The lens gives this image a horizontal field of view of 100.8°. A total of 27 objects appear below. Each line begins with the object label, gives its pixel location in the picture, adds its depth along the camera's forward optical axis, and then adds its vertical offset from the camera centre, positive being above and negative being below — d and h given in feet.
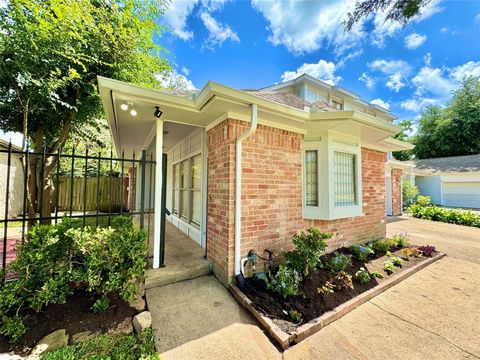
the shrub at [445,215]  29.96 -4.85
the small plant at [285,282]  9.55 -4.84
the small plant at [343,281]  10.75 -5.25
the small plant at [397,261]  14.17 -5.41
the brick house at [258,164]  10.63 +1.52
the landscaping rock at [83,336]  6.89 -5.37
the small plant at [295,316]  8.22 -5.48
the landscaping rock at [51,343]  6.25 -5.21
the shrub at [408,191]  44.04 -1.15
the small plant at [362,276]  11.46 -5.29
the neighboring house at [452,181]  51.03 +1.32
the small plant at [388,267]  13.18 -5.49
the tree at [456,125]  71.92 +22.97
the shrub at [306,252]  10.89 -3.66
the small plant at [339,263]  11.99 -4.76
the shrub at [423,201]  38.81 -2.95
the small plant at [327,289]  10.04 -5.32
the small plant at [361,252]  14.30 -4.87
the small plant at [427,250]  16.21 -5.37
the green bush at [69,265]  7.18 -3.23
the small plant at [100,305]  8.01 -4.88
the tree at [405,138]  83.30 +22.01
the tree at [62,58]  13.58 +10.08
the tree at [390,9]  10.40 +9.60
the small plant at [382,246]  16.11 -4.97
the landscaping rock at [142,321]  7.45 -5.24
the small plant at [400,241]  17.91 -5.04
